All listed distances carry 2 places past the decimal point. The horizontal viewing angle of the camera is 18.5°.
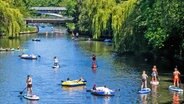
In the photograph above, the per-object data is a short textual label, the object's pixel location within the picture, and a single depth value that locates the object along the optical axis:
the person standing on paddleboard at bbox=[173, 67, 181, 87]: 48.50
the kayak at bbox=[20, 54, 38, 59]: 74.31
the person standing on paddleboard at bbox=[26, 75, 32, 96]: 44.91
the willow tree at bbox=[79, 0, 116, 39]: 103.36
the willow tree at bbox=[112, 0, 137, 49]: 78.45
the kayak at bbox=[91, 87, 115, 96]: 45.75
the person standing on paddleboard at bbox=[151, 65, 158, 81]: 51.11
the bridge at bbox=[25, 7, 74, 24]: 154.79
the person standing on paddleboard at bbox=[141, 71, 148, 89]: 47.51
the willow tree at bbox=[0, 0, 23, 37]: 105.25
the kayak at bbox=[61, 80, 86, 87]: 50.69
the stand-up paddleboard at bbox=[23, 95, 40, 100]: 44.15
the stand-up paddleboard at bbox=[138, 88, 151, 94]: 46.56
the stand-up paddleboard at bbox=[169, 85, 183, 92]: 47.11
